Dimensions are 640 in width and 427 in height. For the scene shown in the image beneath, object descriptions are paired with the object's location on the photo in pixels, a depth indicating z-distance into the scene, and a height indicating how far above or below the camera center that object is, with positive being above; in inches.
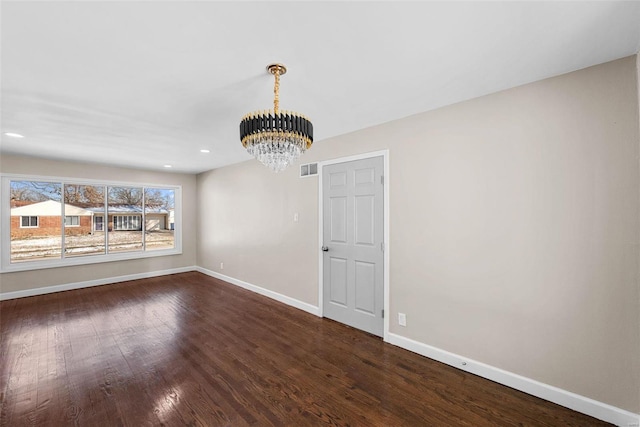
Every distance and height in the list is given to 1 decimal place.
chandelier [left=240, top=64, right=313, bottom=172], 67.7 +21.3
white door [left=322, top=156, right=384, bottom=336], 120.3 -15.4
